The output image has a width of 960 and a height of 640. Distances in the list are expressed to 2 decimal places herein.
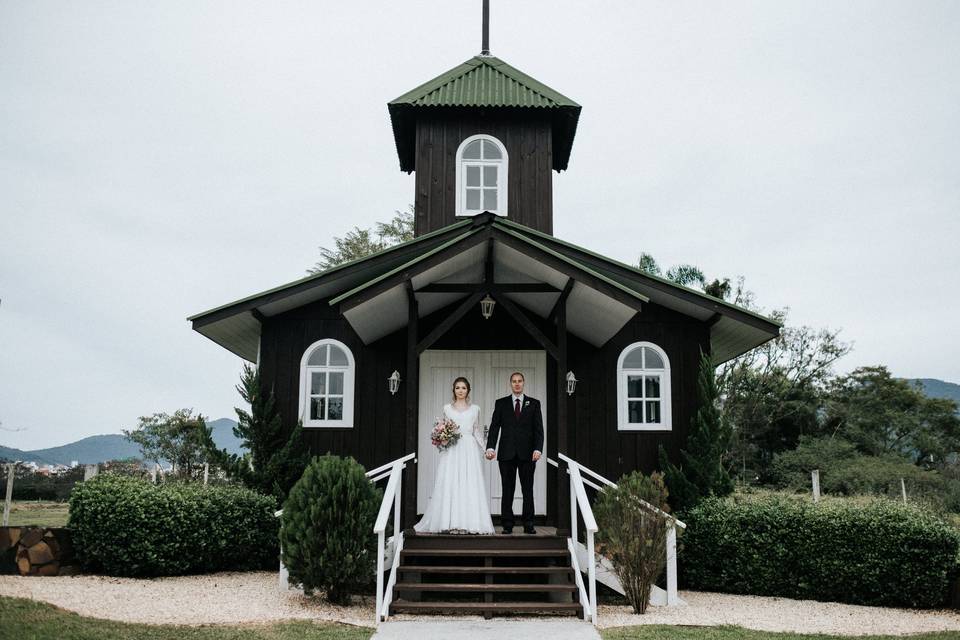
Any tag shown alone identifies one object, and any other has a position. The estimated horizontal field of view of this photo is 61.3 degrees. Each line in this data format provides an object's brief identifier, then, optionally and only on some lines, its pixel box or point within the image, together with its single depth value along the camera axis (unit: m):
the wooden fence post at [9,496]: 14.62
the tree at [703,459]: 11.84
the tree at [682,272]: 32.69
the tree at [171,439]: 28.27
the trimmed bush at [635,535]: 9.12
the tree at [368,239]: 36.81
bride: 9.84
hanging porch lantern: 11.25
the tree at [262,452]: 12.05
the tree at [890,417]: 34.72
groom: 10.05
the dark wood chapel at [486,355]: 11.91
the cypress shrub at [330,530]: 8.83
